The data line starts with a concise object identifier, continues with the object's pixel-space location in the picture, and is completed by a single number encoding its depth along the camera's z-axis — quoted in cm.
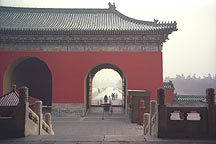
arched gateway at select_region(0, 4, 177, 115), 1139
